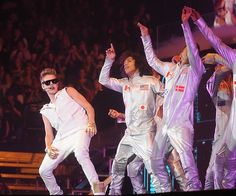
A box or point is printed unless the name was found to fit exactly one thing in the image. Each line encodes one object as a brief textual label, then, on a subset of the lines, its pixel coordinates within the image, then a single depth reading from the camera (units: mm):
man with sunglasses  13102
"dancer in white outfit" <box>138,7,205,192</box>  12031
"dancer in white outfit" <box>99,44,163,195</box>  12719
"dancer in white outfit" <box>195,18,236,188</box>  11758
